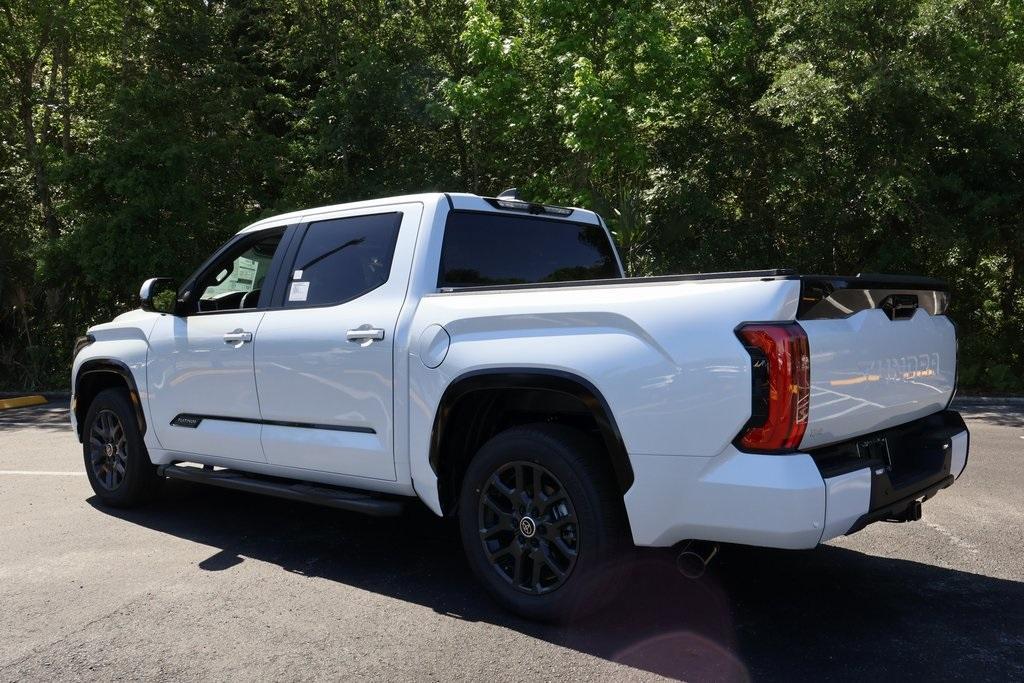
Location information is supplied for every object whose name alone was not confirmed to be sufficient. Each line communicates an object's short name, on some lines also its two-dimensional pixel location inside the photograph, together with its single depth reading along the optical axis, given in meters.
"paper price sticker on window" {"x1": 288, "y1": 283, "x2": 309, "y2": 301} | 5.05
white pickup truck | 3.35
